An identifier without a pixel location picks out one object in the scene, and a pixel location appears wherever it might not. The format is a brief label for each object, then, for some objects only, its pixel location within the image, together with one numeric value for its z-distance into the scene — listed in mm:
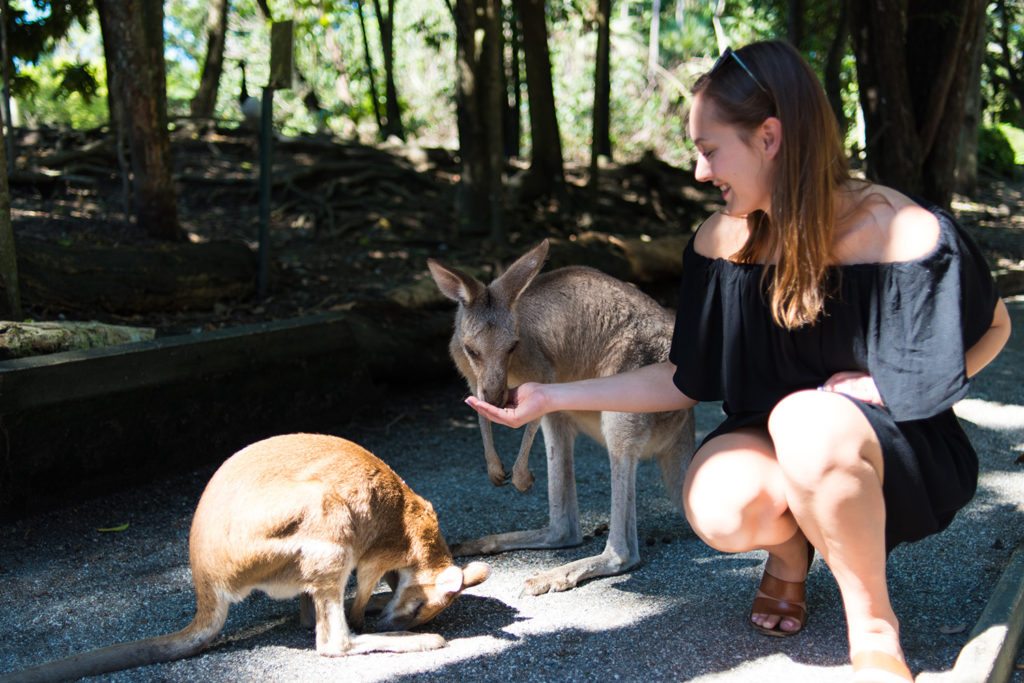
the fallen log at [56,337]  3316
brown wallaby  2250
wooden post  5027
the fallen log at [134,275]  4219
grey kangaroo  2992
